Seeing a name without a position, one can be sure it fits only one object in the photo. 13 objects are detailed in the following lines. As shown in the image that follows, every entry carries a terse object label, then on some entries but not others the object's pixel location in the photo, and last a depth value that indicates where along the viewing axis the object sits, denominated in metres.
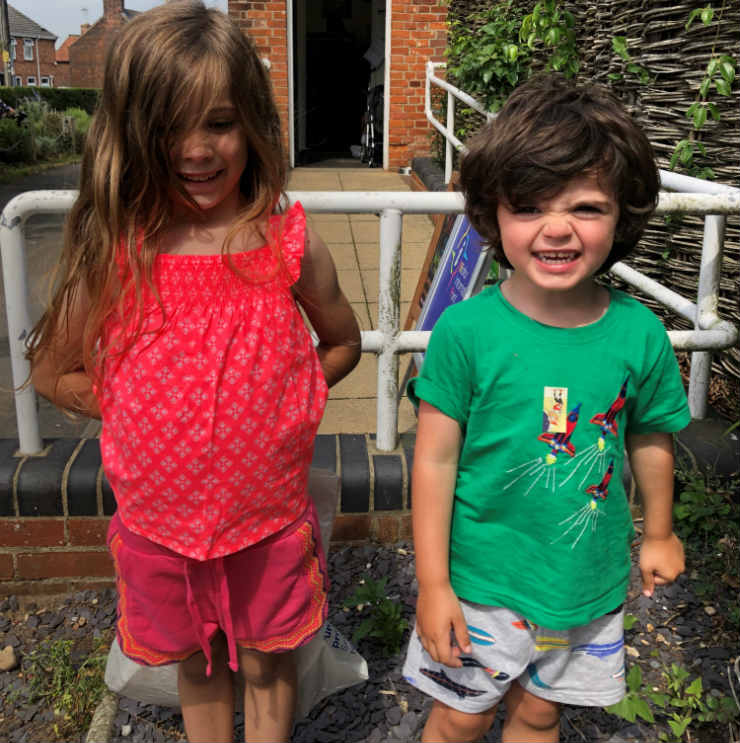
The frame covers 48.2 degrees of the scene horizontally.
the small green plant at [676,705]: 1.92
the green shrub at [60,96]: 26.81
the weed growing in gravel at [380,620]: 2.21
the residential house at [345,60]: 9.68
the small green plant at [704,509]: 2.46
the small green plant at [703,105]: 3.12
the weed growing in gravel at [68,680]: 2.04
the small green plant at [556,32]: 4.57
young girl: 1.40
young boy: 1.31
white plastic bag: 1.81
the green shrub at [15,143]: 14.38
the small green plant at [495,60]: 6.00
